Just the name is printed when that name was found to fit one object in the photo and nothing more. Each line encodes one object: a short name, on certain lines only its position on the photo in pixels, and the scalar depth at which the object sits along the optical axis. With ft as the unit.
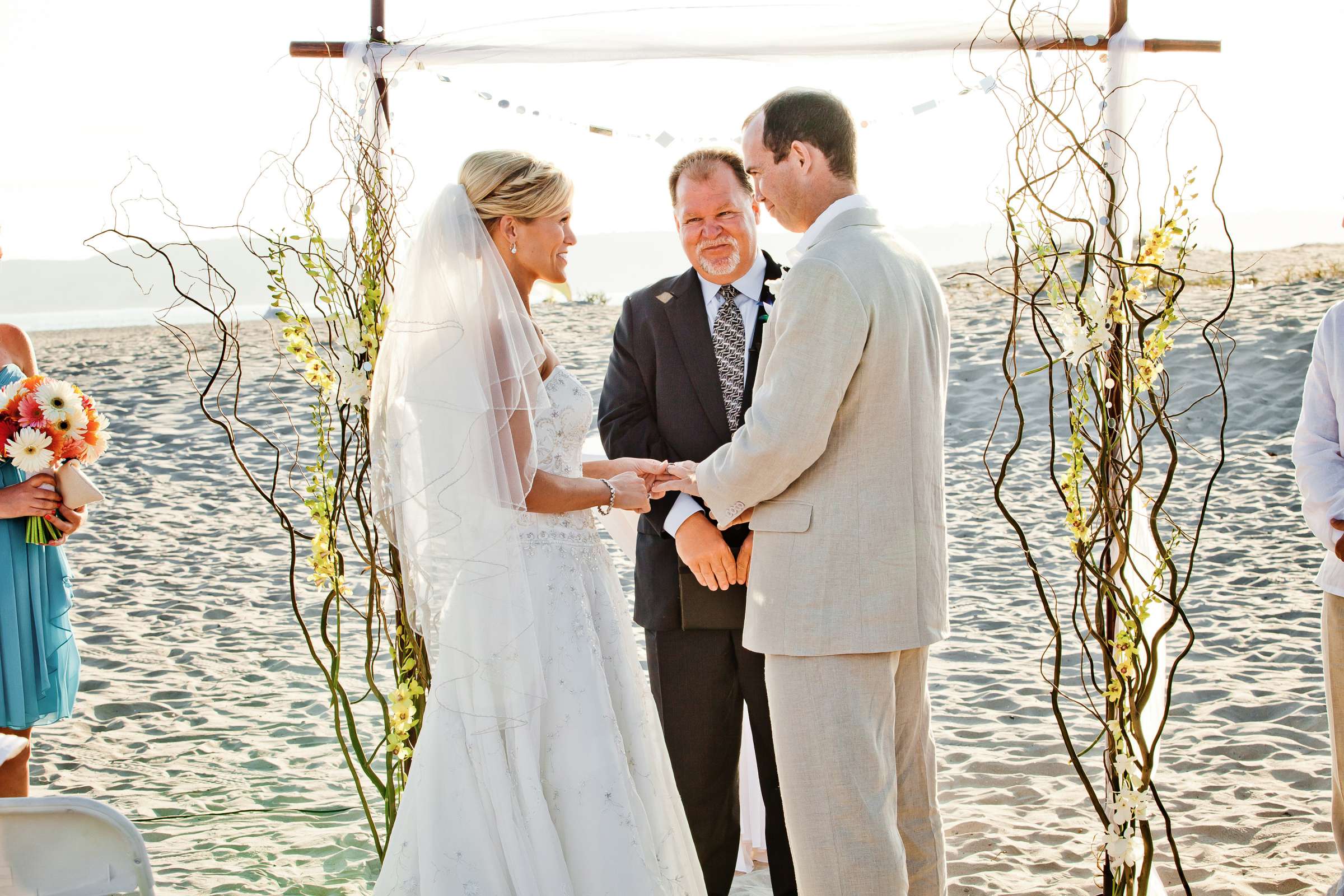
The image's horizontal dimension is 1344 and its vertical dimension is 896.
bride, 7.61
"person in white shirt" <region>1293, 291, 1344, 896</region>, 8.68
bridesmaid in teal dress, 11.11
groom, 7.29
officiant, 9.75
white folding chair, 6.73
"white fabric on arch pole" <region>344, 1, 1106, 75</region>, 9.71
